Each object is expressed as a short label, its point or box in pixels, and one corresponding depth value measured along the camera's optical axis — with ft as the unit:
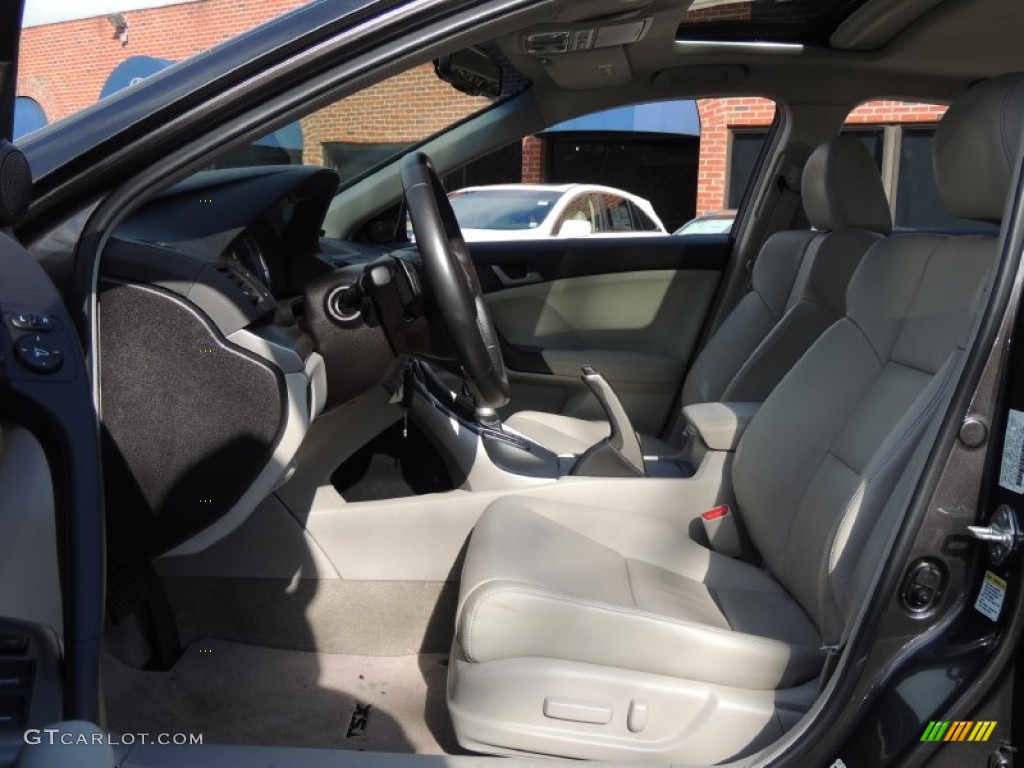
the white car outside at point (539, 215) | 11.99
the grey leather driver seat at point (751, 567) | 4.73
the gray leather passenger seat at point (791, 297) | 8.29
